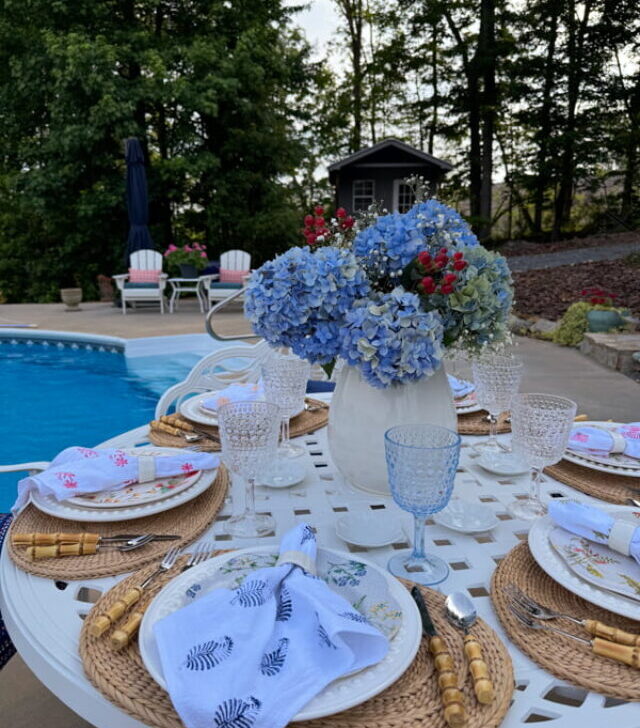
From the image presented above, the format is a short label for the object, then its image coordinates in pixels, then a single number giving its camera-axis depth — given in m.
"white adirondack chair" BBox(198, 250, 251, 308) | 7.84
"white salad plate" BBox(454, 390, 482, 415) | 1.59
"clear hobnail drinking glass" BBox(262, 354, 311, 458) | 1.29
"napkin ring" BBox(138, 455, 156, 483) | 1.09
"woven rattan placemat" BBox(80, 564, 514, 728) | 0.56
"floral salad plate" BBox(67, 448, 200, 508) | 1.00
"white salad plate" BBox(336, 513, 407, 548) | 0.94
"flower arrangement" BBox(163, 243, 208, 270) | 8.52
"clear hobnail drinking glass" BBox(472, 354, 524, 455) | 1.28
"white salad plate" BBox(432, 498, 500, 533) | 0.99
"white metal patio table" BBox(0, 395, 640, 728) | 0.60
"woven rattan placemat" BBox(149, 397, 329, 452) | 1.37
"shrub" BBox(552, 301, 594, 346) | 5.40
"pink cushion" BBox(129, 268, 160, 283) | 8.18
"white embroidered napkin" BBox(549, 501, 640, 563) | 0.83
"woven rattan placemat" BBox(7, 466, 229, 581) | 0.84
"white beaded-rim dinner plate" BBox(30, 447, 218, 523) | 0.97
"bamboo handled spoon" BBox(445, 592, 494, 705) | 0.59
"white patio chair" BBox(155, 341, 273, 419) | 1.82
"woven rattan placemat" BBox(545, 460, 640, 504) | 1.11
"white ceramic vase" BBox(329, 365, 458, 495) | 1.01
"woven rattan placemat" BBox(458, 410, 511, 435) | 1.49
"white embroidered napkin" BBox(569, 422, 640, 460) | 1.23
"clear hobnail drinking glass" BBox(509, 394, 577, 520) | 0.98
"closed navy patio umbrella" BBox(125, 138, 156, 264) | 8.41
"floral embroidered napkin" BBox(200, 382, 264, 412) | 1.51
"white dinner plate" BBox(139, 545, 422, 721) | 0.57
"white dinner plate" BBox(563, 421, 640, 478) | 1.17
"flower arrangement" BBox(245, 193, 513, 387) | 0.91
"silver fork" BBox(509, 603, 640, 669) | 0.65
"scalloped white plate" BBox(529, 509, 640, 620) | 0.73
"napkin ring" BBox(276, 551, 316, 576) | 0.74
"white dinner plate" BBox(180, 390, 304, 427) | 1.46
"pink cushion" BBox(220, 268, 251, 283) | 8.41
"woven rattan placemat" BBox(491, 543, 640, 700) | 0.63
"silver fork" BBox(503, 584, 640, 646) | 0.68
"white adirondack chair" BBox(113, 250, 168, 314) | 7.93
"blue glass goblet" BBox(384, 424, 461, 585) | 0.80
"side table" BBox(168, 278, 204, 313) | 8.08
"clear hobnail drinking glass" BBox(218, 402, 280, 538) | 0.96
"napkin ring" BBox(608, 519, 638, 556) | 0.83
